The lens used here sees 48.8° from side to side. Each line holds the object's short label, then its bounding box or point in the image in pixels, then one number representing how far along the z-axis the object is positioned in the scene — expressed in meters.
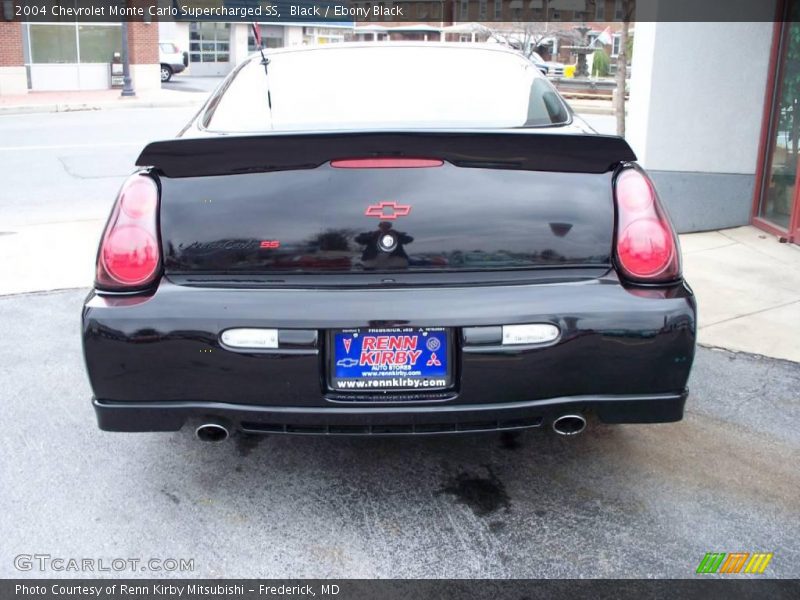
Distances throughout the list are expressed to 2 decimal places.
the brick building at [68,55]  26.33
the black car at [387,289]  2.78
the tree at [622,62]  8.70
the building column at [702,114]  7.33
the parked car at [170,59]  35.44
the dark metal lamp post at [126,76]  26.13
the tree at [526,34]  47.25
